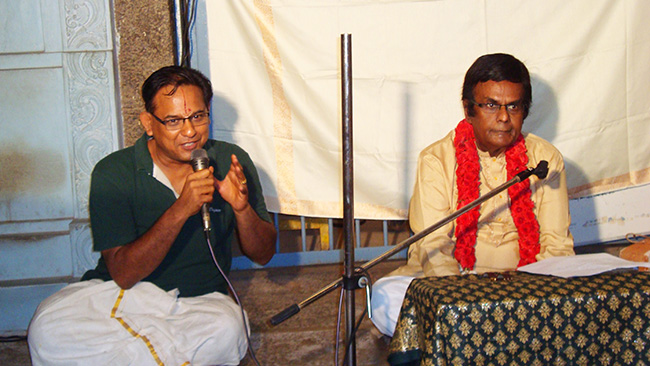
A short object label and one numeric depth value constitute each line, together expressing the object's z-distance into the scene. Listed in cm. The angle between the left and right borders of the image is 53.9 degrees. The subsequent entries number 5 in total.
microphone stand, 208
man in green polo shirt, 266
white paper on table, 229
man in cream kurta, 315
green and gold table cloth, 205
